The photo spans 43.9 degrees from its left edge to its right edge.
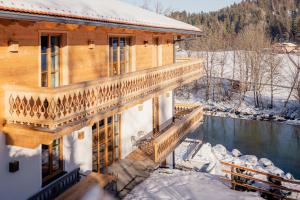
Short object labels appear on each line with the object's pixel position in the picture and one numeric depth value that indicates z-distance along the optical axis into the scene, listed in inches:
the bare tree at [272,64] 1641.2
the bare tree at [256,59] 1640.6
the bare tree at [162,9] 1891.9
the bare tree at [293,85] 1518.2
